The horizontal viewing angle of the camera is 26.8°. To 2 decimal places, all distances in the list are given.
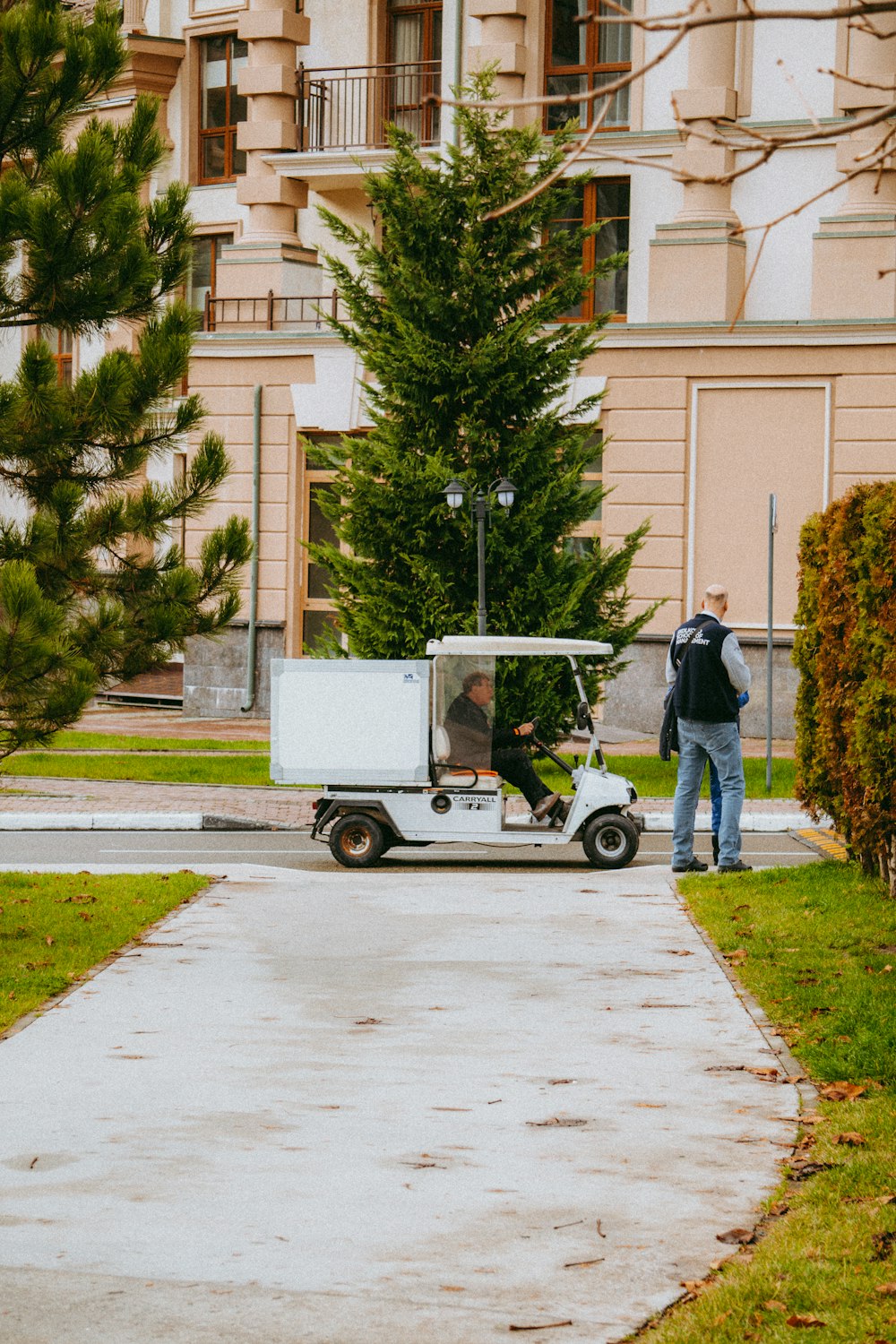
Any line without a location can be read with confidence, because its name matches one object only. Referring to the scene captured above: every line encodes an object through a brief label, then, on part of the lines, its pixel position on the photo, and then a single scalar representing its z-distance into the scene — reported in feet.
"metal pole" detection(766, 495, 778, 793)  62.18
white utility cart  47.21
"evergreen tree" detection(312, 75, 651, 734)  68.08
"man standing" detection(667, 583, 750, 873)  42.98
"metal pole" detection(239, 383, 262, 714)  98.48
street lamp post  65.41
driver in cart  47.78
